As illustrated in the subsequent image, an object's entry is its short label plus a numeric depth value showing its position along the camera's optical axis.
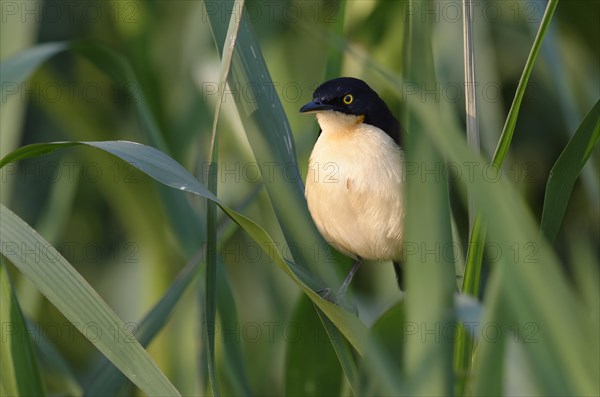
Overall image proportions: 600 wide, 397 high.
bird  5.02
